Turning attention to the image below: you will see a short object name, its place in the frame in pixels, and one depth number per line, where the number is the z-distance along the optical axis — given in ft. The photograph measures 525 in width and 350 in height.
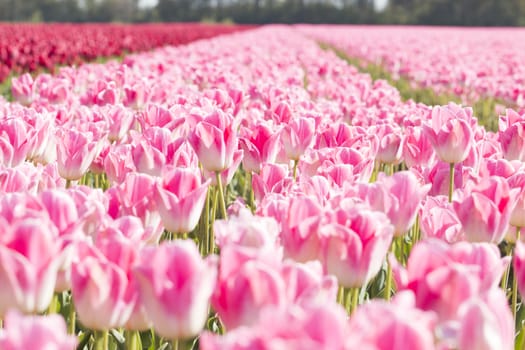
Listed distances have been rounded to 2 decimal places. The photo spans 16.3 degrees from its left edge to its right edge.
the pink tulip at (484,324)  4.08
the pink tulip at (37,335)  3.97
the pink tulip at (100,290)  4.37
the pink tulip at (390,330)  3.97
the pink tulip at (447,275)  4.25
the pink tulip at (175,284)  4.21
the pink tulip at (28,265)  4.36
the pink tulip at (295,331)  3.95
